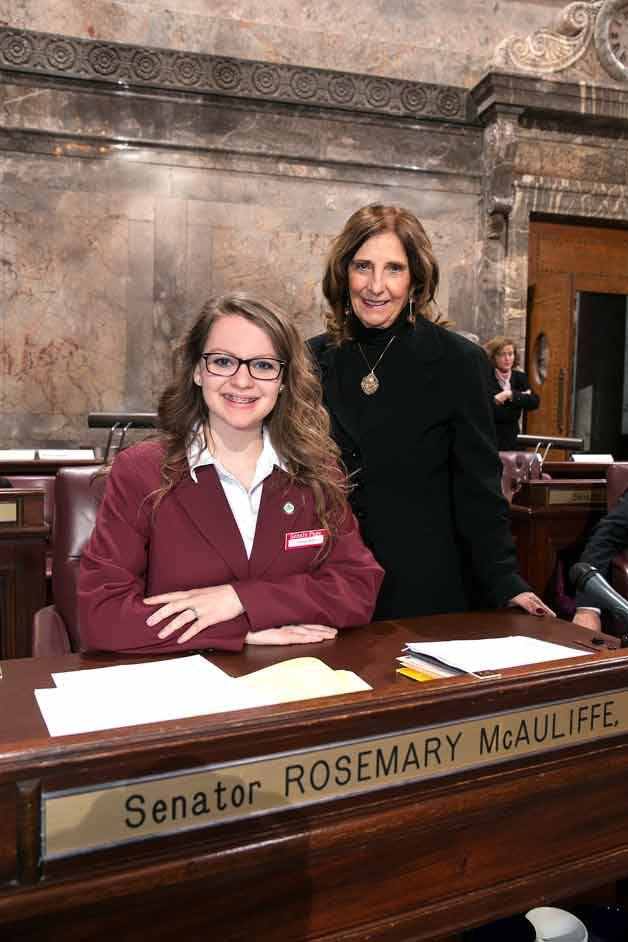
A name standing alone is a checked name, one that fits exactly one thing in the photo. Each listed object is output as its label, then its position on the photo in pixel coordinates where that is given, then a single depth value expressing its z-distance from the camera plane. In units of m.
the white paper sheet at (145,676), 1.33
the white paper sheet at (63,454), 4.84
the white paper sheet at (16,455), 4.75
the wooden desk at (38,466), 4.56
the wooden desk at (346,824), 0.98
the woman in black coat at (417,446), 2.12
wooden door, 8.16
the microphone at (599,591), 2.02
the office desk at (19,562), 3.42
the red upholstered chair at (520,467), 4.59
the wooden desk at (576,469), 5.34
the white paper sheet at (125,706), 1.13
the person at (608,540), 3.18
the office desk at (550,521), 4.18
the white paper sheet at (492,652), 1.41
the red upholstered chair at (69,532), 2.22
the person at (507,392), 6.26
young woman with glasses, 1.64
